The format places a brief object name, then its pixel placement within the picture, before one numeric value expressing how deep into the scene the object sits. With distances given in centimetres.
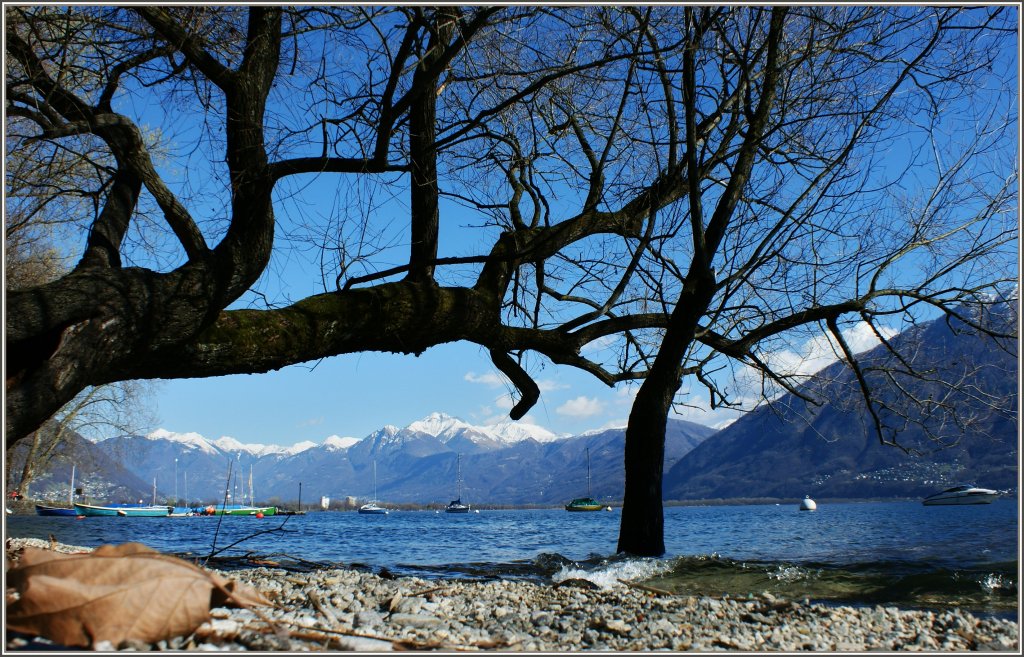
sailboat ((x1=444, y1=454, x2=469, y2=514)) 14286
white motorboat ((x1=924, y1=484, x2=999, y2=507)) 6612
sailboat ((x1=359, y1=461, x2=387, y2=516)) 13108
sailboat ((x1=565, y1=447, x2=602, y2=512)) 11031
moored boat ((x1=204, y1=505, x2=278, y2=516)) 7816
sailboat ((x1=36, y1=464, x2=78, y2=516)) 5054
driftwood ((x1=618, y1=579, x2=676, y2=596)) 495
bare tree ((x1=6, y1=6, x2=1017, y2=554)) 484
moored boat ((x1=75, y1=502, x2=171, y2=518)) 5750
